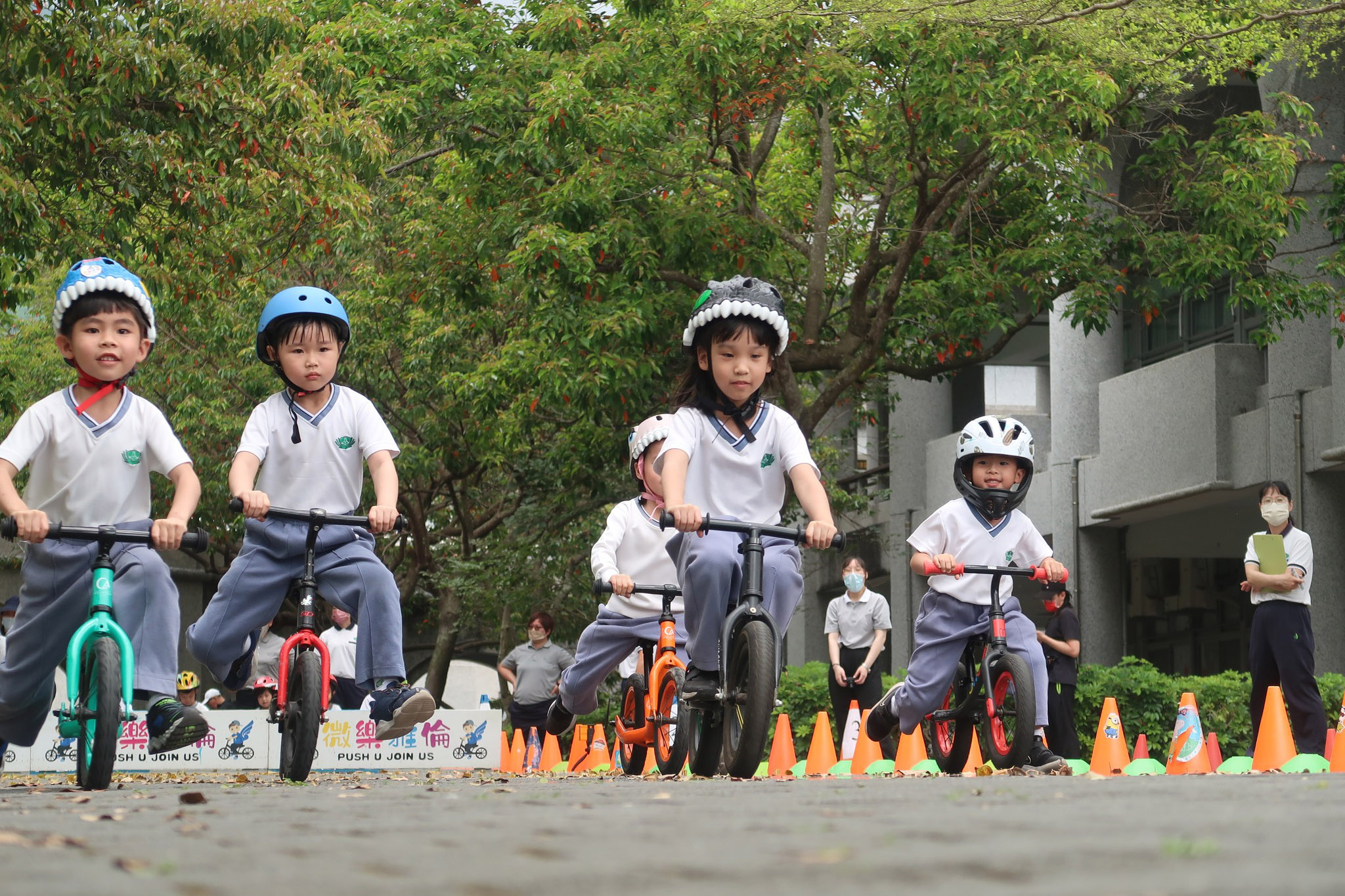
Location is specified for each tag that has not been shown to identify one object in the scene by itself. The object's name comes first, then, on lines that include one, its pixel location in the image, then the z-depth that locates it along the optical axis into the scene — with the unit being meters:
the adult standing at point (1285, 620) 10.41
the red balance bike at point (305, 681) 7.27
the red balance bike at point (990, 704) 8.04
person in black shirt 12.68
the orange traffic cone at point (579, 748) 14.41
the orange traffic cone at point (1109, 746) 11.57
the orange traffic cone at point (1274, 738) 10.23
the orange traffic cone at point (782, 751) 13.19
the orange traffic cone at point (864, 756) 11.77
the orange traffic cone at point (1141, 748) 12.84
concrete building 19.98
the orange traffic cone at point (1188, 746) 11.45
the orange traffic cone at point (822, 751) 12.82
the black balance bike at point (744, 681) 6.89
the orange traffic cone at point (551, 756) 16.20
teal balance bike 6.41
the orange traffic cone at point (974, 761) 10.55
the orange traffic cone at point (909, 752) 11.69
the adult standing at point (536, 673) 17.78
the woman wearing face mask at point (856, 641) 14.94
